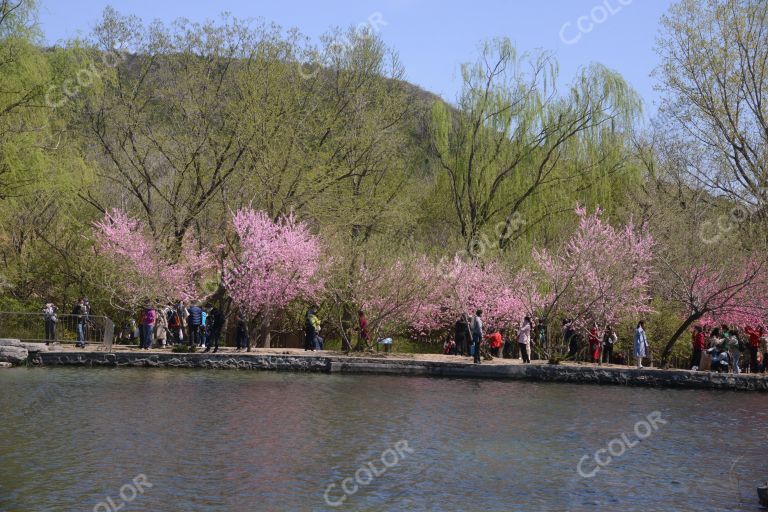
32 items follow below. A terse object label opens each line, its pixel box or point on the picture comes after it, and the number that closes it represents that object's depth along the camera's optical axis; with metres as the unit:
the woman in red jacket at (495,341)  37.38
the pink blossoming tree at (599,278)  35.09
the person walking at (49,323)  34.25
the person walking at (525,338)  33.31
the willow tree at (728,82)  38.53
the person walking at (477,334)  32.25
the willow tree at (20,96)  34.50
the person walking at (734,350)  31.94
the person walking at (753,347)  33.59
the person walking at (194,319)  33.97
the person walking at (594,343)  35.60
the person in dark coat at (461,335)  38.66
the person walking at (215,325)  33.44
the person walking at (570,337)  34.67
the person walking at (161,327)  36.12
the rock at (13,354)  30.64
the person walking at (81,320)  34.28
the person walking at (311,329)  36.38
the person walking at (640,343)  32.97
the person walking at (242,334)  34.88
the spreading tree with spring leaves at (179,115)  40.22
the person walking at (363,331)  35.66
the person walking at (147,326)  34.56
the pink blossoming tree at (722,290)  34.94
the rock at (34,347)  31.66
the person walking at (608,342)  35.78
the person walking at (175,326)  36.94
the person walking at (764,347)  34.47
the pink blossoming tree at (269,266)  36.19
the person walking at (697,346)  33.81
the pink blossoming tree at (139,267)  38.16
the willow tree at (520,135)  48.56
